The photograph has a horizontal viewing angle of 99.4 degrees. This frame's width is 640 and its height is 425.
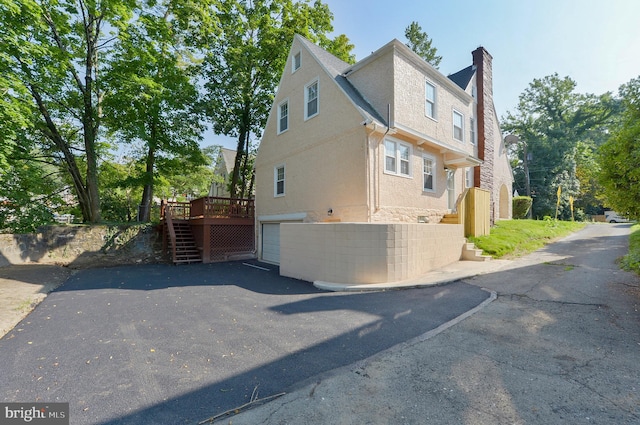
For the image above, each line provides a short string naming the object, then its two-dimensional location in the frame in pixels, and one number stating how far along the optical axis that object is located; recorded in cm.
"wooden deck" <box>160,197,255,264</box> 1320
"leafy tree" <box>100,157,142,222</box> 1687
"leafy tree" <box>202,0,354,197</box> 1759
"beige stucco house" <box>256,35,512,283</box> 786
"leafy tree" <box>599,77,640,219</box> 560
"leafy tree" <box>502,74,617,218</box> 2809
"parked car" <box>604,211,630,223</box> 3284
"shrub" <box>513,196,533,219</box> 2073
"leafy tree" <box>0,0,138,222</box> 1035
